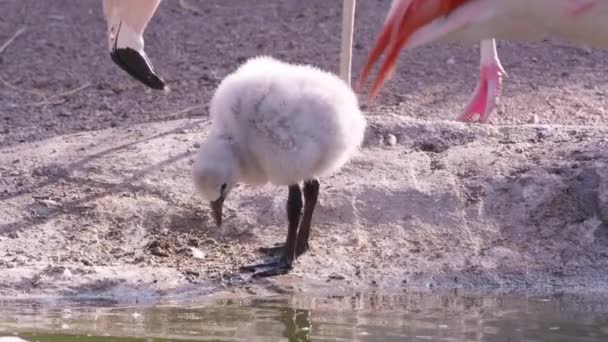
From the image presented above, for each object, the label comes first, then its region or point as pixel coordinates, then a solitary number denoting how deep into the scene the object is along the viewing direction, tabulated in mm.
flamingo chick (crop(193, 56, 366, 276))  7887
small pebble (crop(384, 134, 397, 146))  9352
